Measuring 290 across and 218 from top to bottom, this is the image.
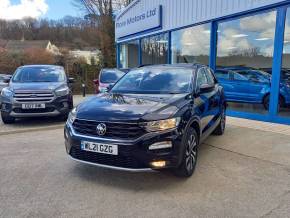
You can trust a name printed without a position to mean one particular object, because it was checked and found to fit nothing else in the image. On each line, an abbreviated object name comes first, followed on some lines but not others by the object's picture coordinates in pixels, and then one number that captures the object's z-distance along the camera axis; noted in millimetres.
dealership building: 5798
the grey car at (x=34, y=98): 5832
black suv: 2814
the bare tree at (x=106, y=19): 20583
